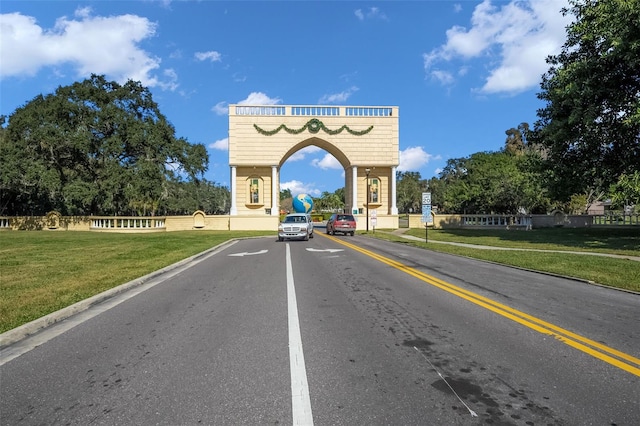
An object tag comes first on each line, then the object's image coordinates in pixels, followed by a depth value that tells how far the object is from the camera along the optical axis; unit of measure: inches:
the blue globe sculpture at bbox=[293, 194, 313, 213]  2699.3
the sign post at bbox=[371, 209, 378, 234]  1499.8
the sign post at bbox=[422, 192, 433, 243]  977.5
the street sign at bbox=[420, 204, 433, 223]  982.8
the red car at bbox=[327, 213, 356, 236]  1410.9
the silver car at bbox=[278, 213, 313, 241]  1050.1
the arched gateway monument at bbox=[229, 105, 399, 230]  2010.3
